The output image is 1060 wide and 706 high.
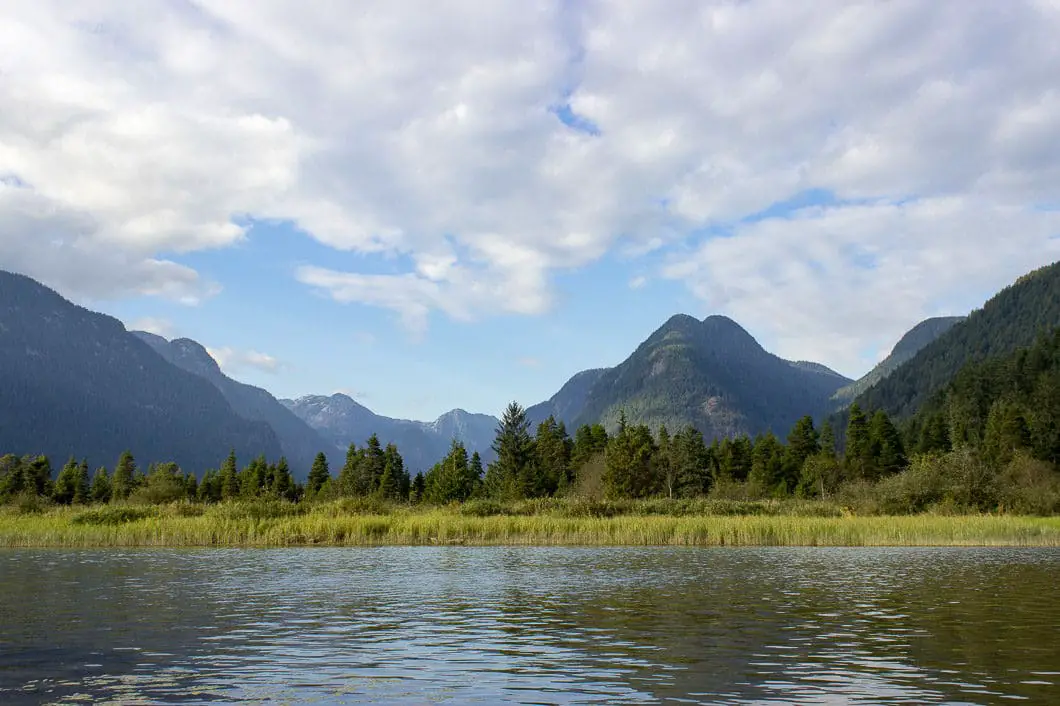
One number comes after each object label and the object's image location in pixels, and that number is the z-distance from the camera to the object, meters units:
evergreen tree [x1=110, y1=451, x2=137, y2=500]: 124.69
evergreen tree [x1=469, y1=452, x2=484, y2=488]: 128.38
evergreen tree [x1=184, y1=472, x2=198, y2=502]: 130.50
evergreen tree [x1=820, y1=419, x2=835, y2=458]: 128.32
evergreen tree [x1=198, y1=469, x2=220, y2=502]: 134.86
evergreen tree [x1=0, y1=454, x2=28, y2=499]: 113.11
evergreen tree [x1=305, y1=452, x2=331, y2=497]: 134.99
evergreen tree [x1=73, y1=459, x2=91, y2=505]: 123.31
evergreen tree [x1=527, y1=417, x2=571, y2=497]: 123.79
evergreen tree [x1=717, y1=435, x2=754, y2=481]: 130.00
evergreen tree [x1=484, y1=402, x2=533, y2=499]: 121.81
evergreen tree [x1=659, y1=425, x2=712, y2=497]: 120.69
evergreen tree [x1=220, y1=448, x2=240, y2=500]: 132.88
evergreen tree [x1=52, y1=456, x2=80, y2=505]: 123.85
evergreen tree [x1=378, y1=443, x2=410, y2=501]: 123.88
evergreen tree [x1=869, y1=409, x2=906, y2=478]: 119.44
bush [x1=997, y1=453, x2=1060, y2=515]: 73.44
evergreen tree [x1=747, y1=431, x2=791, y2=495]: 118.62
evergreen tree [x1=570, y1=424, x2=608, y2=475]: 130.00
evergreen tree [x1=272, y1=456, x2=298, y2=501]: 133.38
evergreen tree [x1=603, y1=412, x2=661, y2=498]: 109.00
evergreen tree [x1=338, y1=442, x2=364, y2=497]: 125.62
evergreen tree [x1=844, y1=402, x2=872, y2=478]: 118.50
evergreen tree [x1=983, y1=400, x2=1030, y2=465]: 107.12
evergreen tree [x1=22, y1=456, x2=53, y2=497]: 119.75
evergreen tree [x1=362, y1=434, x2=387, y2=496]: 127.19
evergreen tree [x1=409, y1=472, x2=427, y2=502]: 129.38
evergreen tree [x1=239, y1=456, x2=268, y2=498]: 129.12
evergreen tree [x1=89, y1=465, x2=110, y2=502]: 123.38
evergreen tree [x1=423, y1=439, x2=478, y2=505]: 116.25
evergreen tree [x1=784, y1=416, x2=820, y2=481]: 125.62
